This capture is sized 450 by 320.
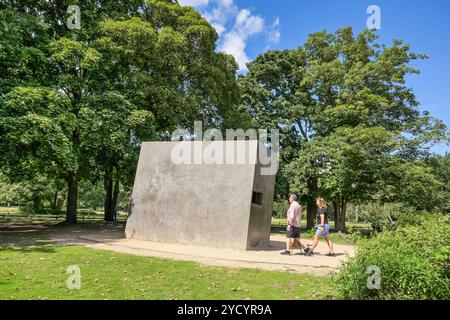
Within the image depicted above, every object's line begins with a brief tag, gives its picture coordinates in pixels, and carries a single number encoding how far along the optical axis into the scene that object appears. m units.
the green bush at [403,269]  5.47
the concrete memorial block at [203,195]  11.93
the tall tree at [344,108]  22.28
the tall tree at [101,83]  14.72
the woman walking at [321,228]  10.96
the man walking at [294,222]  10.89
